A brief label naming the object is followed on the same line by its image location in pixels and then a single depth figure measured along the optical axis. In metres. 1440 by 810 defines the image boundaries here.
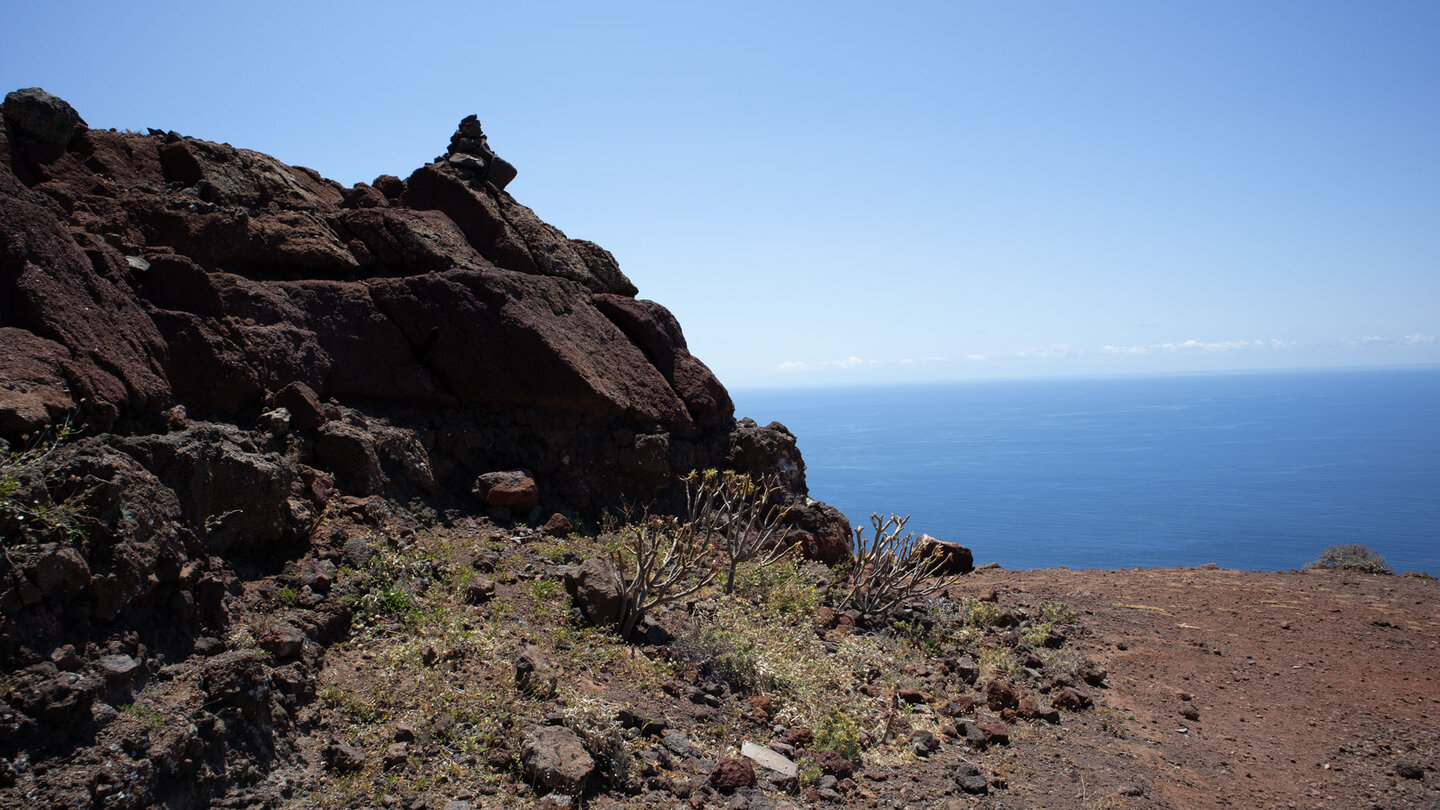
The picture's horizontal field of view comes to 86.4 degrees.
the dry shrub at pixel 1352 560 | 14.06
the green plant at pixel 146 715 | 3.73
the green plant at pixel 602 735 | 4.67
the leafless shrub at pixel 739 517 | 8.70
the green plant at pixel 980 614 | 9.06
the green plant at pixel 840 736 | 5.50
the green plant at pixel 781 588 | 8.45
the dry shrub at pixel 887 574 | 9.00
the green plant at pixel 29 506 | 3.72
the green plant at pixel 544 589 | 6.94
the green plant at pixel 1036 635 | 8.57
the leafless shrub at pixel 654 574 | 6.59
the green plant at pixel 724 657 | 6.39
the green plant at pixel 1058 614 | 9.53
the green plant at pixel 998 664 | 7.66
